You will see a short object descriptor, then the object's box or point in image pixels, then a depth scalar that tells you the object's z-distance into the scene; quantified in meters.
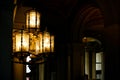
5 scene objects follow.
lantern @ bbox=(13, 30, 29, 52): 7.87
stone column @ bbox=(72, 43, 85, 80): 14.12
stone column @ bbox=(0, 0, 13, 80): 2.90
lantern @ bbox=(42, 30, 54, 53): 8.67
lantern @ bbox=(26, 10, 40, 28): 8.83
